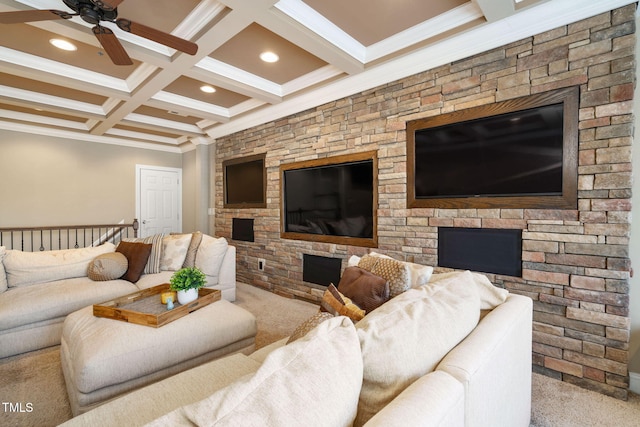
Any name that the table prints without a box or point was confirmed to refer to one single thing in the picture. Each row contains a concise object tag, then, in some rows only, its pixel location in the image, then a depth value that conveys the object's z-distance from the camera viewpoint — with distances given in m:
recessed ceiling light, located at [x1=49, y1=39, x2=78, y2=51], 2.69
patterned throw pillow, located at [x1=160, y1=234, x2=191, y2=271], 3.61
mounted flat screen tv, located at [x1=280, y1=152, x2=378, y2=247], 3.25
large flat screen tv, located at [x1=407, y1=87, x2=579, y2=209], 2.12
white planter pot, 2.29
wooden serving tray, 1.96
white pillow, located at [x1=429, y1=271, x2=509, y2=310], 1.47
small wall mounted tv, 4.54
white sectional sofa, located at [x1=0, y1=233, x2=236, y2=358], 2.44
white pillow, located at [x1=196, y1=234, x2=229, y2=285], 3.63
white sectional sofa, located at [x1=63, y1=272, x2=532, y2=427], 0.65
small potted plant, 2.27
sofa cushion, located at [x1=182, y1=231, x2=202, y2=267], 3.74
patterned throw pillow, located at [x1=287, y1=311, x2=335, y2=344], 1.18
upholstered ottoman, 1.58
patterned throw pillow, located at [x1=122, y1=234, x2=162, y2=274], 3.48
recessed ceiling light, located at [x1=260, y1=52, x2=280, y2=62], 2.94
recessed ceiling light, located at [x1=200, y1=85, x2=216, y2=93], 3.73
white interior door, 6.20
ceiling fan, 1.86
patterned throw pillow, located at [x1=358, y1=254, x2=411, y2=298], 1.65
